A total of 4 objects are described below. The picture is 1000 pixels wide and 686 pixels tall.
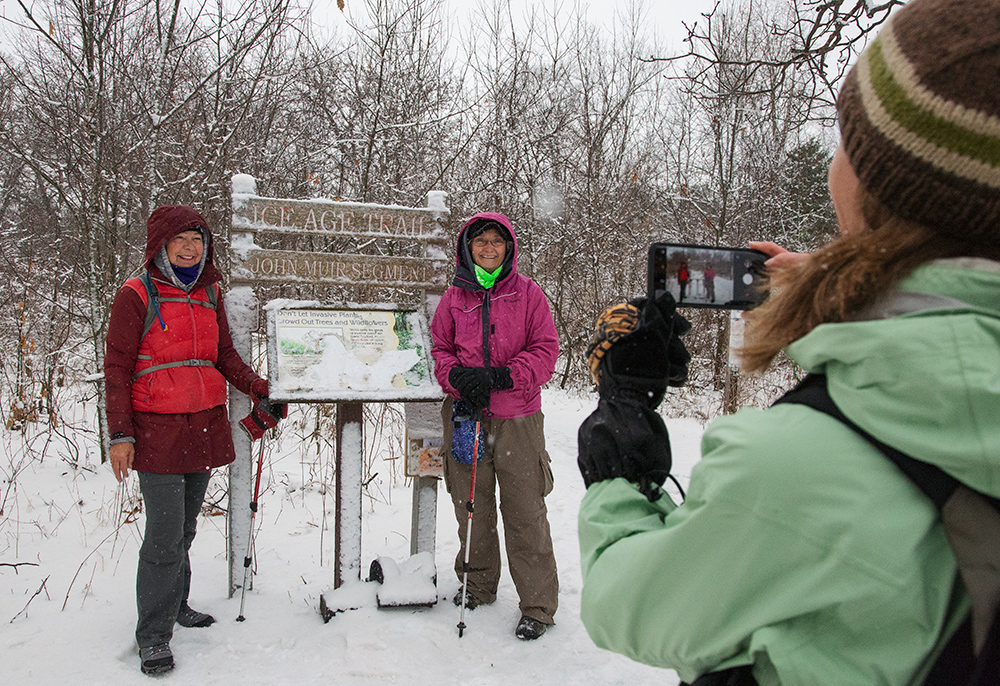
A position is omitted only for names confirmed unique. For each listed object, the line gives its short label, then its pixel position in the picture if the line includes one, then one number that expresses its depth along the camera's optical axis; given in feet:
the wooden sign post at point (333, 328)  11.05
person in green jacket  2.27
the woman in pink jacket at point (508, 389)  10.86
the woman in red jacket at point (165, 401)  9.29
